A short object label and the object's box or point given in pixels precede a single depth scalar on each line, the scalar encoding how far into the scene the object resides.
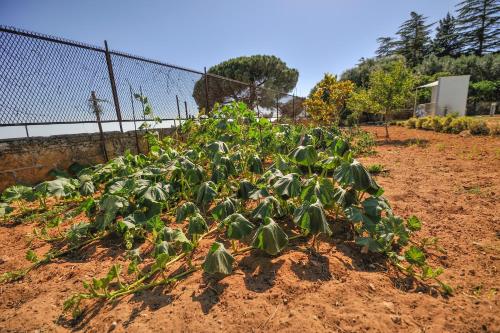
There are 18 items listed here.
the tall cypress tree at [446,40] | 39.71
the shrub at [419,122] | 14.35
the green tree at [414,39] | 42.91
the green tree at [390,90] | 11.05
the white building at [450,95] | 19.09
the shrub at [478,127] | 10.30
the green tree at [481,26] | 36.47
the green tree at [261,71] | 20.27
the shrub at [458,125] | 11.05
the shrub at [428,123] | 13.21
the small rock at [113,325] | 1.53
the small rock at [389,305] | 1.55
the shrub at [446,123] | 11.87
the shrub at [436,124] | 12.45
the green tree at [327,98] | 11.28
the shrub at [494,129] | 9.91
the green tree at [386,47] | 46.64
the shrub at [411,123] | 15.31
